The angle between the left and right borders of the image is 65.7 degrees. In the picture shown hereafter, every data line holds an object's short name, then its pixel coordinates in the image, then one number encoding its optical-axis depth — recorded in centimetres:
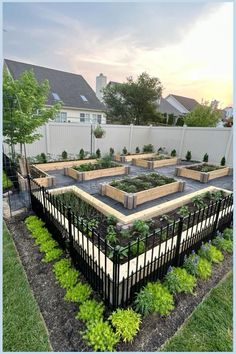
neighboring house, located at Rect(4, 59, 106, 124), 1605
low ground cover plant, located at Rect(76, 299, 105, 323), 204
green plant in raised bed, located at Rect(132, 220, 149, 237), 335
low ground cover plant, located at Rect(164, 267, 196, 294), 242
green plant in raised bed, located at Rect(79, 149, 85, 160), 969
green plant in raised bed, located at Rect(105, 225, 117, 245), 305
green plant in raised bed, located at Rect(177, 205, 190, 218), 409
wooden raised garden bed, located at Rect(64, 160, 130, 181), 664
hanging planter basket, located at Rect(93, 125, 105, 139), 895
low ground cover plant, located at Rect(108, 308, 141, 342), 189
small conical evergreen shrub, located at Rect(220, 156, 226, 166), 959
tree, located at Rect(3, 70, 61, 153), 506
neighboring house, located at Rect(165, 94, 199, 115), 2886
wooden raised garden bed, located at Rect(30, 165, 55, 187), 587
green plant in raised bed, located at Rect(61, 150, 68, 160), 927
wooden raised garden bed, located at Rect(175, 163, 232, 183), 723
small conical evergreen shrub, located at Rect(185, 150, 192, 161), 1120
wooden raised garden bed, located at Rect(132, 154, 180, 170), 913
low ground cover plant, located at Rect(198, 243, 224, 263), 303
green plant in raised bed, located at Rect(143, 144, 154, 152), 1278
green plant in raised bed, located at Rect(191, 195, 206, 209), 457
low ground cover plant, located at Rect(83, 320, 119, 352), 181
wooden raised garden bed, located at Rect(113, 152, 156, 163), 1024
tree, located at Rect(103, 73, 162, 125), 1689
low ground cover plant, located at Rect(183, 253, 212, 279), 272
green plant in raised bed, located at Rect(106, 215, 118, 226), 366
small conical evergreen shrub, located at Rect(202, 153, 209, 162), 1040
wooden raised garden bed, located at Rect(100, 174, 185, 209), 461
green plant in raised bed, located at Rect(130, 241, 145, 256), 272
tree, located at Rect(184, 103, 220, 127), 1439
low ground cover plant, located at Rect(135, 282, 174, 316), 214
